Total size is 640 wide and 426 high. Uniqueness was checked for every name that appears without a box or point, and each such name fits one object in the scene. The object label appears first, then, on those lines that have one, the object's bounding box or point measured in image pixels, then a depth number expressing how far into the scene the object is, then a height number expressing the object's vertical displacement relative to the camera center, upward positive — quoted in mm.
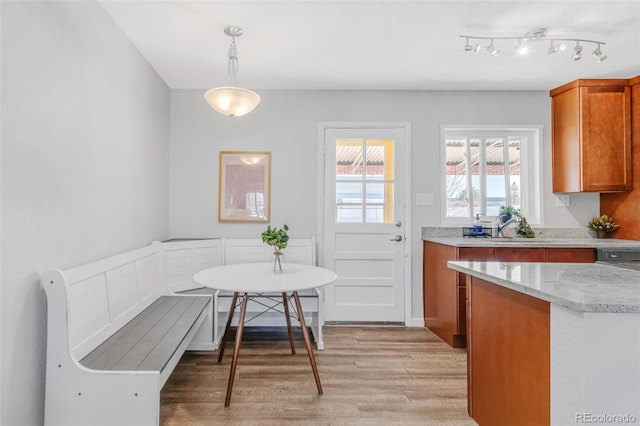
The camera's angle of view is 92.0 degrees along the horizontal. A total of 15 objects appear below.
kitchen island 859 -415
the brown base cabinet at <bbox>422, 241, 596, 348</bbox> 2564 -336
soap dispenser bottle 3045 -84
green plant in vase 2143 -137
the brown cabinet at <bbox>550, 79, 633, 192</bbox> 2857 +799
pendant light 1872 +737
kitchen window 3260 +484
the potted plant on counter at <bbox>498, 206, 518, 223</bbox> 3076 +66
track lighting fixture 2127 +1278
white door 3164 -51
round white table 1775 -387
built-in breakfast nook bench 1347 -657
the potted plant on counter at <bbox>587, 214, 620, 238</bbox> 3061 -50
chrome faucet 3045 -34
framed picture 3148 +341
